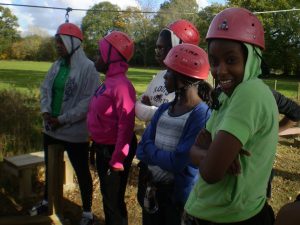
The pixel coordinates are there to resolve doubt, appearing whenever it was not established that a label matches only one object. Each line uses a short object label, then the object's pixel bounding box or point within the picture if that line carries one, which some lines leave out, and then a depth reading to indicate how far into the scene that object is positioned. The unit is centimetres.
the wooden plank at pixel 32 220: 291
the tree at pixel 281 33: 3720
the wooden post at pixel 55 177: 285
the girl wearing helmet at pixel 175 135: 182
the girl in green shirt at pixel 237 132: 117
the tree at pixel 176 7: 3968
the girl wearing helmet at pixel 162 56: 234
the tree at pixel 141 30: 4394
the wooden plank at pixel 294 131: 473
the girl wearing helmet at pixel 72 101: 286
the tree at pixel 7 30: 4746
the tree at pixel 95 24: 4209
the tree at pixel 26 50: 5129
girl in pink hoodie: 240
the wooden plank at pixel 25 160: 340
